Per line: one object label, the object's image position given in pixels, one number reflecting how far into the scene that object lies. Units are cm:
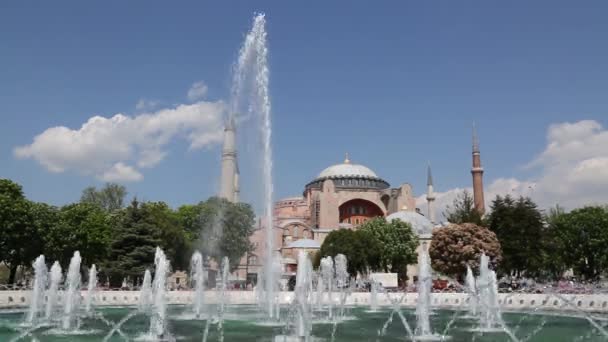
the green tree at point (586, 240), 3334
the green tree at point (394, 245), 4106
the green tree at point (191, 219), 4379
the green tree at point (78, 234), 3009
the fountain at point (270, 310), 1289
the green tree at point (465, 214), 3744
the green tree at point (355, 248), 3847
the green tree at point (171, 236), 3731
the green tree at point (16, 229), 2700
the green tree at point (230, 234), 3953
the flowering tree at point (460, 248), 3212
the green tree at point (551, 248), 3262
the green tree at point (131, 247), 3123
